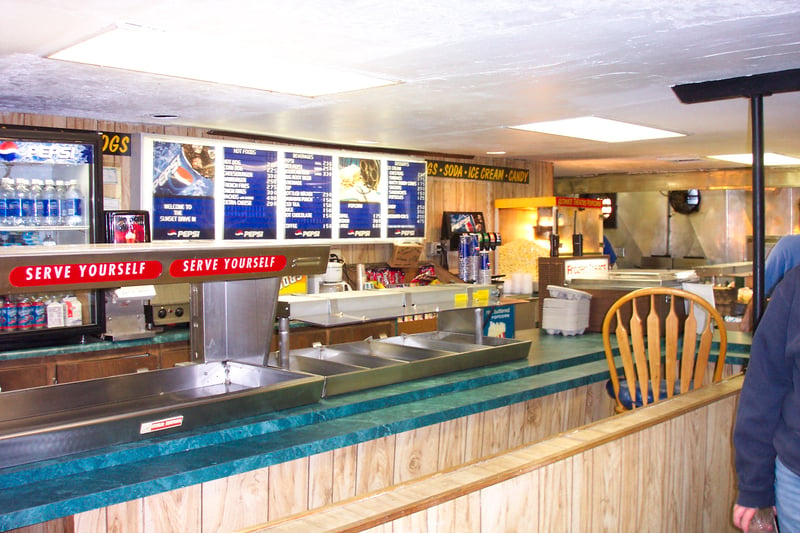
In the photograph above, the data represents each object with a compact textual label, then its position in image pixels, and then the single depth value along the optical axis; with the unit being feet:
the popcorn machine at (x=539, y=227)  27.86
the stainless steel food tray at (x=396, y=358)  11.93
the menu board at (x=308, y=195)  21.61
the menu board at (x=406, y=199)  24.48
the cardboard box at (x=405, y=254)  24.38
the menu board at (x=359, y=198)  23.08
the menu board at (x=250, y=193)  20.16
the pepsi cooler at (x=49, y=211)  15.96
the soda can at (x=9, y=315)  15.94
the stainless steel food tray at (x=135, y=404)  8.50
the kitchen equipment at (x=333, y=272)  21.88
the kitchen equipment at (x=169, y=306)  17.58
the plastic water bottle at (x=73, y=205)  16.87
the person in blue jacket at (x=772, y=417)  6.89
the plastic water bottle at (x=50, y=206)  16.52
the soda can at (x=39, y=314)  16.26
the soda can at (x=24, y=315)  16.10
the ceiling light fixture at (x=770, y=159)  28.21
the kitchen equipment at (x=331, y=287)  21.71
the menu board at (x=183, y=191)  18.74
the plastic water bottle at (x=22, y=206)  16.14
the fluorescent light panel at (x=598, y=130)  19.42
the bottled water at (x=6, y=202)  15.96
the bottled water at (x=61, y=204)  16.76
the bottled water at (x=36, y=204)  16.33
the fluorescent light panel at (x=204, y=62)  10.43
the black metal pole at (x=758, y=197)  13.80
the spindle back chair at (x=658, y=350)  13.34
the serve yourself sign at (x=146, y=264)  7.86
